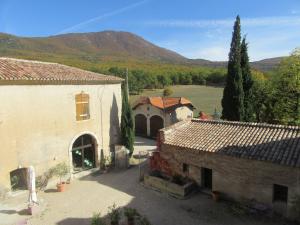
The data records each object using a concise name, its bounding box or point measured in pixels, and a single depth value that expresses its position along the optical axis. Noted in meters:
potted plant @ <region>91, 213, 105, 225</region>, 11.91
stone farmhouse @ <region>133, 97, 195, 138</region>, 32.28
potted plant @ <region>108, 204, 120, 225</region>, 12.66
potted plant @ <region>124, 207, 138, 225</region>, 12.95
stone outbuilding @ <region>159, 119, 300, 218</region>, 13.98
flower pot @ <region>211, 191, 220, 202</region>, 16.14
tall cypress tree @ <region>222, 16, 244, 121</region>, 26.11
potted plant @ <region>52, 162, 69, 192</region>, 18.31
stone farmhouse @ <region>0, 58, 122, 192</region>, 16.47
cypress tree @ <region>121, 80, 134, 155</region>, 23.58
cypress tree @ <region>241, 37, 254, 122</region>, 29.05
